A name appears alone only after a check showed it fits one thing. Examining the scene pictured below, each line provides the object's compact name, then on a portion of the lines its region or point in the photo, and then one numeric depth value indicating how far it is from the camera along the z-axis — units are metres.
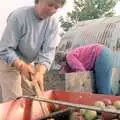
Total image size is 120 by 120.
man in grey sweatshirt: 1.77
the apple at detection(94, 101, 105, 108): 1.59
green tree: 12.69
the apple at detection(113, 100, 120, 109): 1.61
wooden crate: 2.48
